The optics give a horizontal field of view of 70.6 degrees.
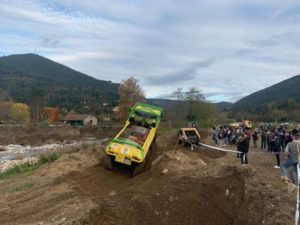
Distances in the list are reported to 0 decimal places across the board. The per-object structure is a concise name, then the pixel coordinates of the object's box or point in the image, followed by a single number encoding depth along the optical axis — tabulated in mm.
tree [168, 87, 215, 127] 42093
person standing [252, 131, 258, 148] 15426
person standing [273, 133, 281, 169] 10078
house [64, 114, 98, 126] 66387
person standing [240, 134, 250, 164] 10207
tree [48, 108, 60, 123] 69687
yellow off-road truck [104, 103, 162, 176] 7895
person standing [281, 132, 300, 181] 6665
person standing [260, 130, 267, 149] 14612
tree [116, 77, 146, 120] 48764
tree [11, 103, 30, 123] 59471
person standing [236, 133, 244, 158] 10341
